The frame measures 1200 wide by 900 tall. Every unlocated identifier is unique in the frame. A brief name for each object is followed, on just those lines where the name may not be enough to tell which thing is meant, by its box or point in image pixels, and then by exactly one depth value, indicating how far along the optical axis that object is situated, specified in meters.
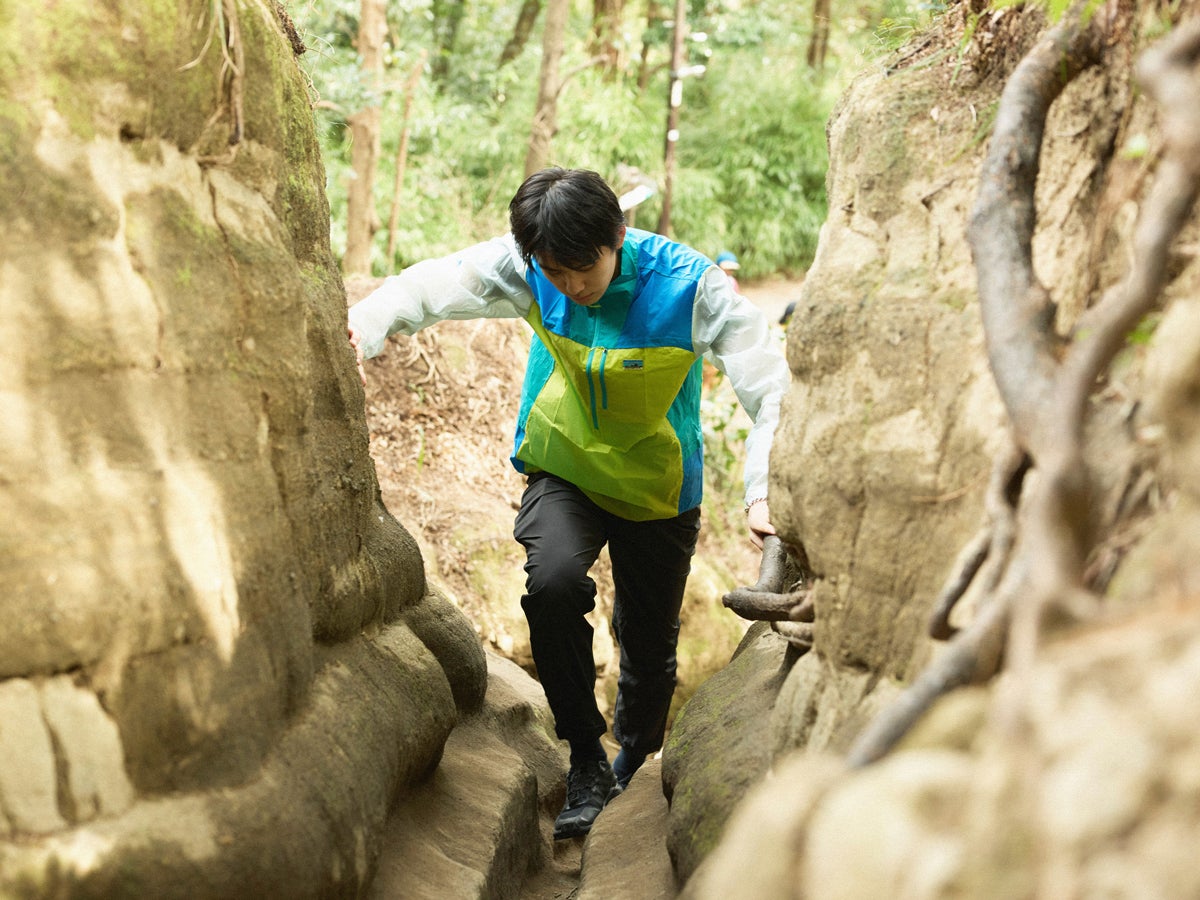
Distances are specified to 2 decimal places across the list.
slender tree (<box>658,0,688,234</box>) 14.24
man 4.23
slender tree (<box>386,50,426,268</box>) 11.48
